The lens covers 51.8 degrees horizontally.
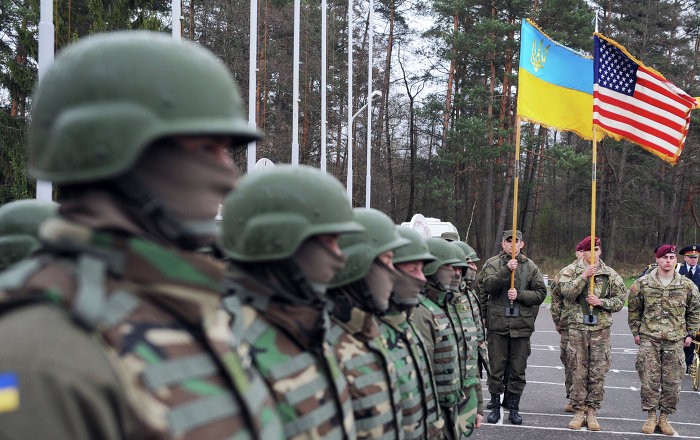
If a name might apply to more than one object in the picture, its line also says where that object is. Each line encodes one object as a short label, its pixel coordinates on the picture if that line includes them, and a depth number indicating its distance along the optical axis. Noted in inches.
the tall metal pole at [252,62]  442.0
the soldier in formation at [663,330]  334.6
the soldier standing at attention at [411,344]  144.7
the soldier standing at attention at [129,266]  48.1
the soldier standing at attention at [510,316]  349.1
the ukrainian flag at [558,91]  376.8
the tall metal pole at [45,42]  217.6
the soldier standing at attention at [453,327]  210.2
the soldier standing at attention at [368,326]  118.8
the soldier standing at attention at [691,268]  472.4
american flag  362.3
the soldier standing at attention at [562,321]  358.0
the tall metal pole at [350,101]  682.8
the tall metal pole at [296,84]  503.5
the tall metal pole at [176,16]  343.0
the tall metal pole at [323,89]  582.9
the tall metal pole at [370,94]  773.3
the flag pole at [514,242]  354.9
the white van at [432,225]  534.3
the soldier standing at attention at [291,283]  93.4
